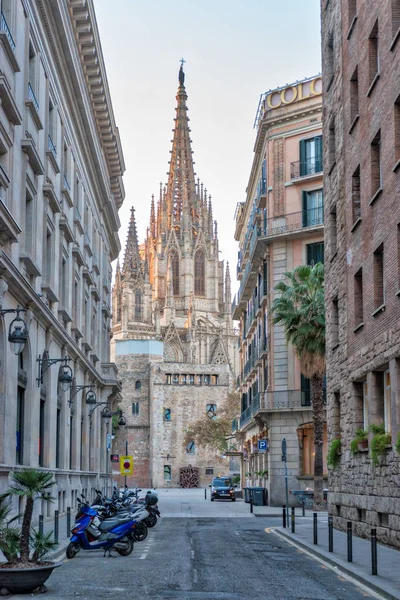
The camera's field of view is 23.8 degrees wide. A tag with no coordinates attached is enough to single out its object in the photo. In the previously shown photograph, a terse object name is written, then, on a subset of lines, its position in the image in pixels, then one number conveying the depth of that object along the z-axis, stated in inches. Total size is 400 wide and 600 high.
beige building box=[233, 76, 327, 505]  1755.7
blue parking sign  1590.8
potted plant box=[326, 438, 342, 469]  1012.5
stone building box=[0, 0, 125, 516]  863.1
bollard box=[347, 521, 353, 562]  633.8
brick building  785.6
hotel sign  1836.9
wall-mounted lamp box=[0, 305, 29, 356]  652.1
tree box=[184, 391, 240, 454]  3902.6
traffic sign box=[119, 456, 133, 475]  1779.0
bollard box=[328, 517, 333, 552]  706.7
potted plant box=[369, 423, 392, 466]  791.4
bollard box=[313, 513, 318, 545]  788.3
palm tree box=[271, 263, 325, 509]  1508.4
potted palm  482.3
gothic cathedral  4060.0
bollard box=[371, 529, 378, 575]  560.4
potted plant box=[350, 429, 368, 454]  885.8
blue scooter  702.5
